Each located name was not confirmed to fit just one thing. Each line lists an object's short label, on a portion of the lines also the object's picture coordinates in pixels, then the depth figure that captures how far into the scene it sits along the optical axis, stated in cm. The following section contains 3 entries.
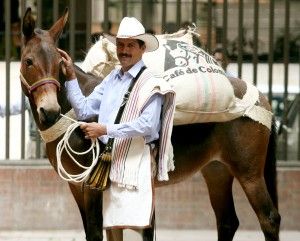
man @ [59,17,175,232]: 1245
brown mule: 1276
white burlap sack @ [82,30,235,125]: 1429
